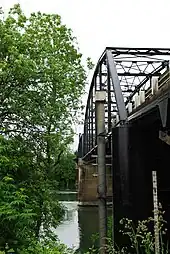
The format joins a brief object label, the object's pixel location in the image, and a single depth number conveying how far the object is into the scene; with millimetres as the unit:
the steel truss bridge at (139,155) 11633
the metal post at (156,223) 5445
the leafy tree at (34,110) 12789
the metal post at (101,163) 12828
